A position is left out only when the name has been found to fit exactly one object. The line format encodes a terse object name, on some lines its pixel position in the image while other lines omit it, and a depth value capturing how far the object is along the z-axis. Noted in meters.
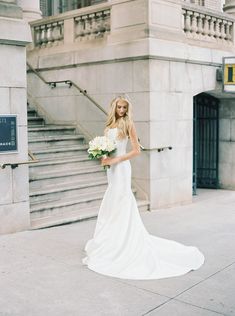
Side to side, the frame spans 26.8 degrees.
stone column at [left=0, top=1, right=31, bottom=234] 7.59
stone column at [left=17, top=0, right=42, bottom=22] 14.28
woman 5.96
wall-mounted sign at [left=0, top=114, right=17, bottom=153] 7.56
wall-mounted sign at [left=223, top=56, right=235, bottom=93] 11.16
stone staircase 8.66
